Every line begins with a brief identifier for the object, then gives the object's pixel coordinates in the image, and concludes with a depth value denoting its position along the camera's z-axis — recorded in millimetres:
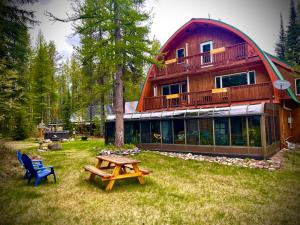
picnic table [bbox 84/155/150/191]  6816
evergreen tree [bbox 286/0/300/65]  29766
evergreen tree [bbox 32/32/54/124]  33625
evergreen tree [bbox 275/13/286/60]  36419
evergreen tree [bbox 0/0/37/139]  9750
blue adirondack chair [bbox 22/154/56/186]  7352
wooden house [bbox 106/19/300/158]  12297
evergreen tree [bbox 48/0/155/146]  13180
